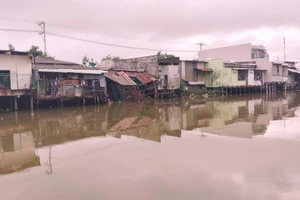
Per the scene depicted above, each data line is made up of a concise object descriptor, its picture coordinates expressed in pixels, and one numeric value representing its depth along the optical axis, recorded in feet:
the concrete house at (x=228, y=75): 115.34
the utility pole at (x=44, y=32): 104.80
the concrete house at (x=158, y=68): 94.94
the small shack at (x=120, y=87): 81.20
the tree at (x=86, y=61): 119.84
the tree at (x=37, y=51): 111.69
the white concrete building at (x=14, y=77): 60.34
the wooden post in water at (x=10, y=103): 61.93
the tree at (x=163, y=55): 140.64
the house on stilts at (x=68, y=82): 65.72
